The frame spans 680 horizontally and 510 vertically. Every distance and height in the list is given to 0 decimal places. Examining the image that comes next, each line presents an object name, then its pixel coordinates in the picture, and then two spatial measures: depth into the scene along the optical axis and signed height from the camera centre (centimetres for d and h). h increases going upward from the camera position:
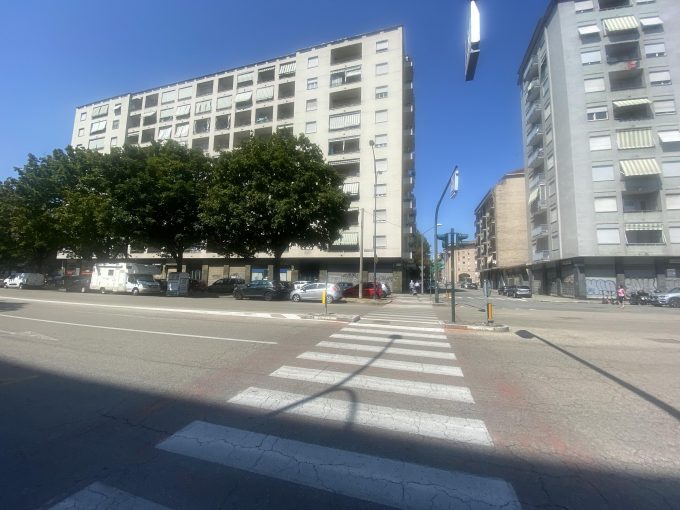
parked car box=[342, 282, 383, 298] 2788 -42
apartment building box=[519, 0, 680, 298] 3123 +1378
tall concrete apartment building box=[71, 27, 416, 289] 3606 +1950
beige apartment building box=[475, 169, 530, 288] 5597 +1011
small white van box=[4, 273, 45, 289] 3612 +0
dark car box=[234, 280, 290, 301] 2523 -42
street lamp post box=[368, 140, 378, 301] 2513 -28
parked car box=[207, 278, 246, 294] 3419 -21
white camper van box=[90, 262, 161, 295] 2847 +28
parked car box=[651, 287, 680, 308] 2567 -56
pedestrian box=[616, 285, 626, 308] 2699 -40
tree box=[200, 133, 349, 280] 2328 +599
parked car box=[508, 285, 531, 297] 3738 -37
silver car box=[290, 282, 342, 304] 2394 -52
